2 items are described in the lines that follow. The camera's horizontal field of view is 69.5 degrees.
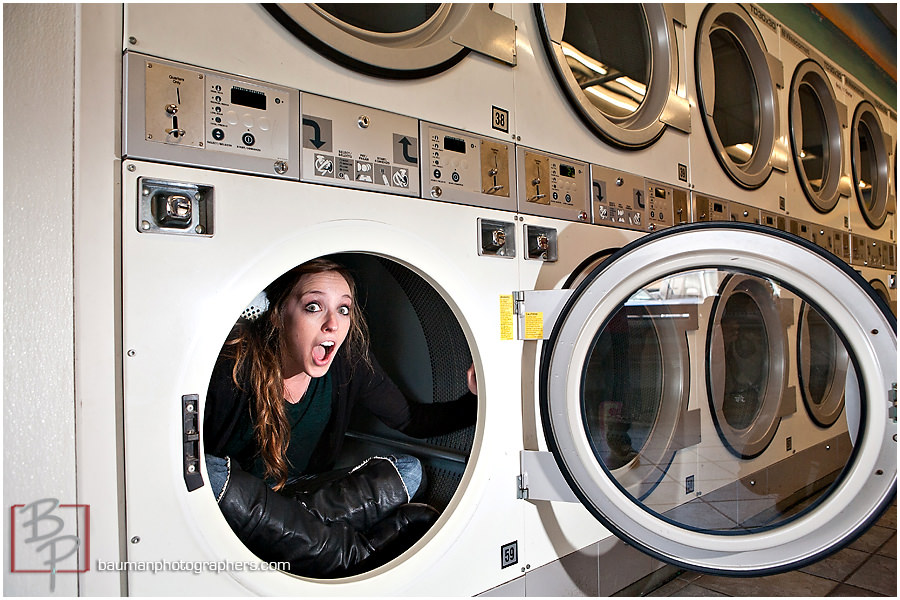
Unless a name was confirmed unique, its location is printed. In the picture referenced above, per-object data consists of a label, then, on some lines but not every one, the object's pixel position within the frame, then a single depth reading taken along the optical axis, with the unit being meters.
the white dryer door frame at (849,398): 1.39
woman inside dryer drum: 1.41
